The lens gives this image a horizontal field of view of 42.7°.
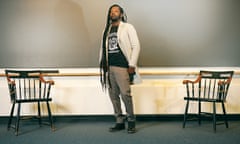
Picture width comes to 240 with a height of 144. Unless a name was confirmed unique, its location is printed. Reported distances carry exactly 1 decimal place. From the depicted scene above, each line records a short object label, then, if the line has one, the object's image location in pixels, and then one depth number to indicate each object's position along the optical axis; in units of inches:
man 136.2
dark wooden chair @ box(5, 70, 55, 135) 142.5
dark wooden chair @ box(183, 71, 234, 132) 143.5
